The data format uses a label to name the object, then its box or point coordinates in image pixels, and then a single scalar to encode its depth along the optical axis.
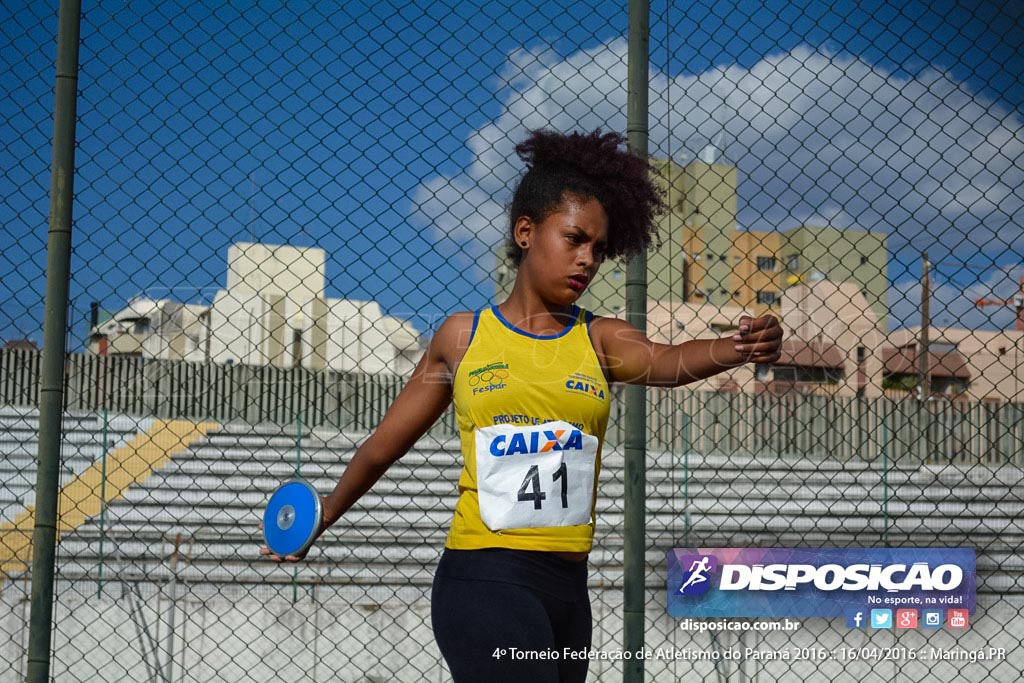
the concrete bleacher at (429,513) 11.39
